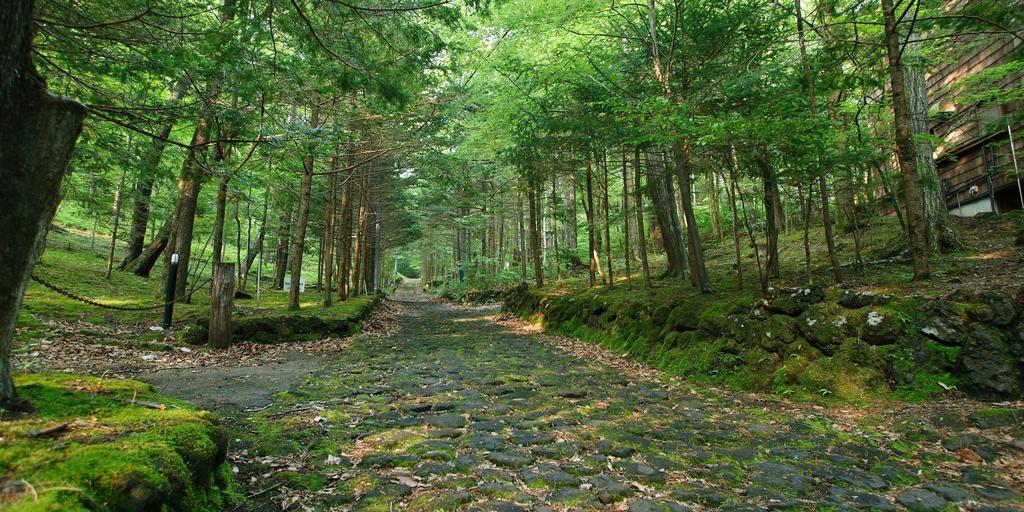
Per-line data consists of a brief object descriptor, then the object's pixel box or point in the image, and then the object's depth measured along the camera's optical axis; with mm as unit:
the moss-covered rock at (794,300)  5992
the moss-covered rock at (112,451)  1737
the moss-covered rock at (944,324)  4707
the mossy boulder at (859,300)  5445
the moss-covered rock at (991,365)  4262
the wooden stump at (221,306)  8156
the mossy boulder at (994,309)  4551
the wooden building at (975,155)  12547
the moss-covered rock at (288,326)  9117
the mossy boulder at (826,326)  5413
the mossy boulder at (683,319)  7531
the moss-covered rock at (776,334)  5924
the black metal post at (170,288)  8703
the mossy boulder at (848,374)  4926
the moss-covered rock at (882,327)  5043
